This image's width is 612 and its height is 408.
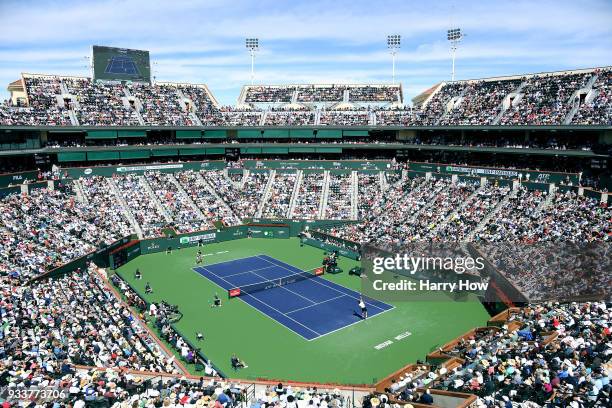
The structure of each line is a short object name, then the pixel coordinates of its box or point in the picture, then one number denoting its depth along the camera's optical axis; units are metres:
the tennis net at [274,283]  33.19
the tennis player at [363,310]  28.83
